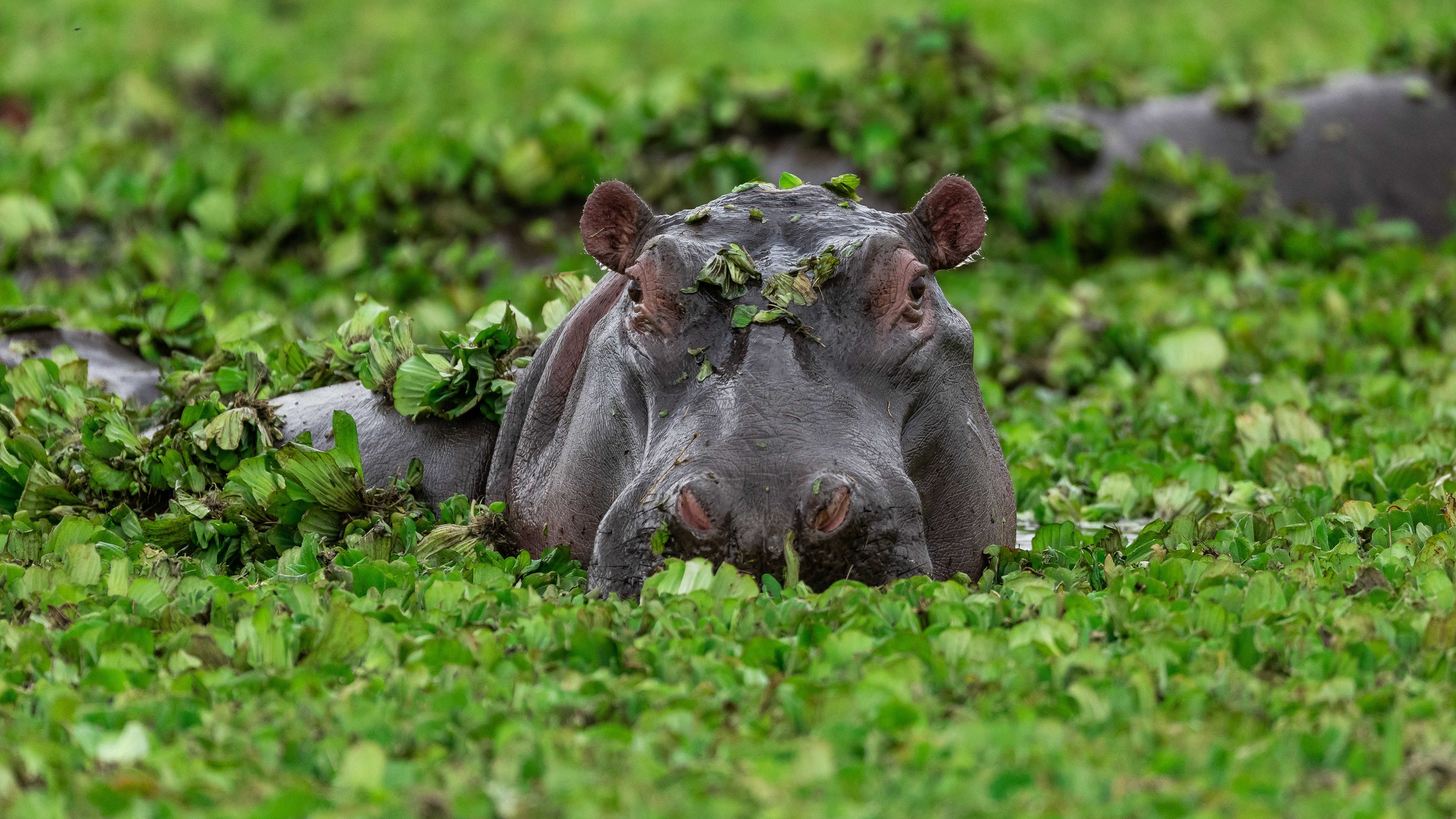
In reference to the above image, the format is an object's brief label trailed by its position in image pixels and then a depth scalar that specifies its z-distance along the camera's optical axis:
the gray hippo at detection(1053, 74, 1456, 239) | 28.37
